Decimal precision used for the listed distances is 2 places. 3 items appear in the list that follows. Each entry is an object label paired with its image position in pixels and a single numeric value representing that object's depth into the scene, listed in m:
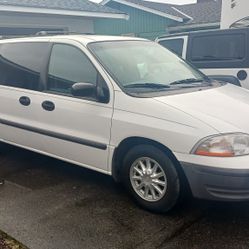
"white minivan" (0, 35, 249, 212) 2.45
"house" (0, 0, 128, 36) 7.24
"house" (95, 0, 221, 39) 12.67
